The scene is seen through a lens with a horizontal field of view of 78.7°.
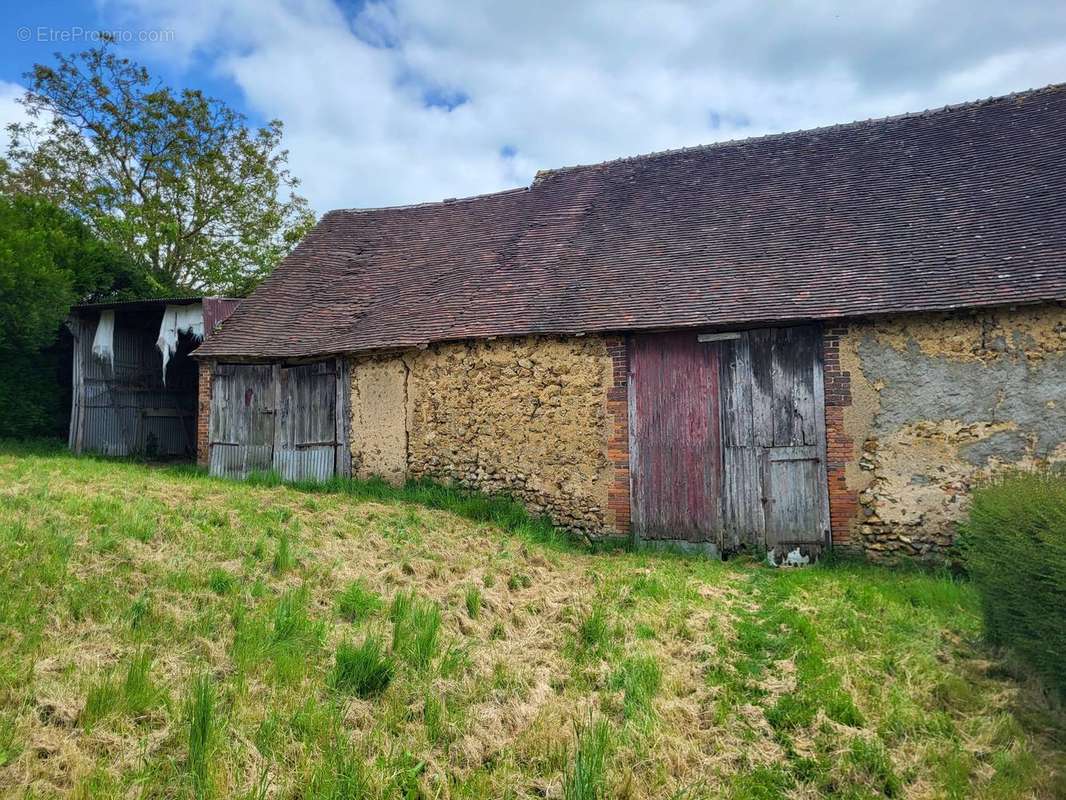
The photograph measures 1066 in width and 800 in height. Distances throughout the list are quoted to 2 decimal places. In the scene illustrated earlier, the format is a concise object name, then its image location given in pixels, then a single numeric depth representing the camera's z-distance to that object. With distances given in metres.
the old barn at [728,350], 8.11
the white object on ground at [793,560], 8.48
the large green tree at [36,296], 13.60
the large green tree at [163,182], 22.23
